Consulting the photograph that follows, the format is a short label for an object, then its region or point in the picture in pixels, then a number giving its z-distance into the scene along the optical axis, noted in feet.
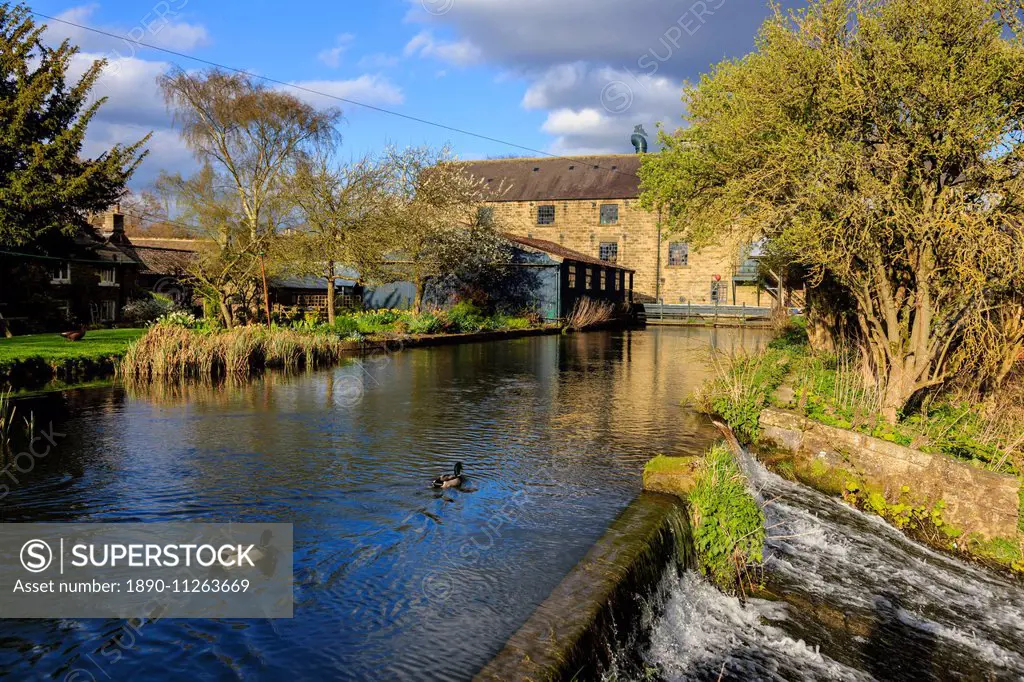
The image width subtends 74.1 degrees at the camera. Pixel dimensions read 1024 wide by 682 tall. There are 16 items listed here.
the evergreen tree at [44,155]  80.43
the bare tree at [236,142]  111.75
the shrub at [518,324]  109.62
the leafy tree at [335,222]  88.99
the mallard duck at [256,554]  20.47
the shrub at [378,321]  91.33
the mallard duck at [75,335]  62.95
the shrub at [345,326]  82.38
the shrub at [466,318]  99.86
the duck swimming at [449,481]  27.55
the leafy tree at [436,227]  101.40
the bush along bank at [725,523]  22.20
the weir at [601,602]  14.52
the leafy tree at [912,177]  29.53
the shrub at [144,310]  103.71
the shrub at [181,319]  72.08
